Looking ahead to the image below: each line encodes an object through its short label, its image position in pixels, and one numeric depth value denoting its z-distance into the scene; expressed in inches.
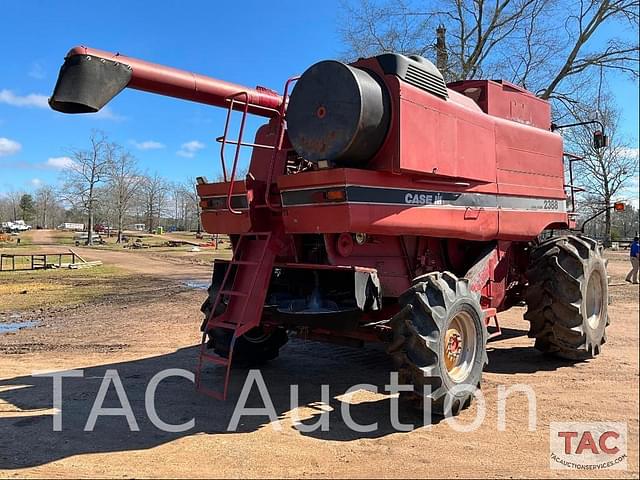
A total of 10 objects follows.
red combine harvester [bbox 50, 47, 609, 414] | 210.1
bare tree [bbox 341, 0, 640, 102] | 746.8
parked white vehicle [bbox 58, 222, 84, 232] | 4713.3
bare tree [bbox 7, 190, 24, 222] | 4948.3
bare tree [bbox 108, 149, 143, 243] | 2468.0
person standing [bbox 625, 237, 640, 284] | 478.7
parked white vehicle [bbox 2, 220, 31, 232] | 3717.3
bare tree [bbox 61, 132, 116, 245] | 2185.5
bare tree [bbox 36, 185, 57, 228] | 4707.2
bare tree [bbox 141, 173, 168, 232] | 3128.4
